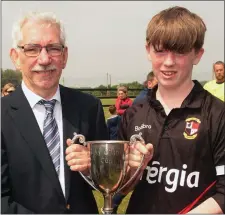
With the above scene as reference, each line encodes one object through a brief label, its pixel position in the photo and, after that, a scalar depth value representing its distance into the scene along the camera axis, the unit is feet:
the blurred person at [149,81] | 24.60
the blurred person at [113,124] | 23.37
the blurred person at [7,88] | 22.30
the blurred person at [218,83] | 25.85
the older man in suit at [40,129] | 7.27
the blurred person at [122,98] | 31.63
